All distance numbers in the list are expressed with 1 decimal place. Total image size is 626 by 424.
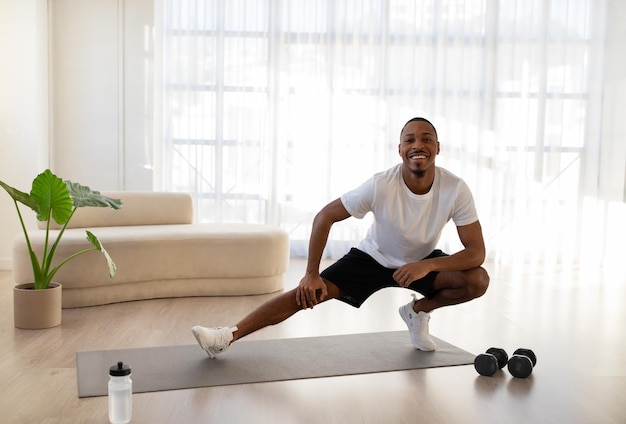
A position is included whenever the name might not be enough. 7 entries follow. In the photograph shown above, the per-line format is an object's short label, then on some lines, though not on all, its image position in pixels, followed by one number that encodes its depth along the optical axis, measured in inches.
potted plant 130.7
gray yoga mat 106.0
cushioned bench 156.0
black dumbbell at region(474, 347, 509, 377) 110.3
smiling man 115.2
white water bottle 87.1
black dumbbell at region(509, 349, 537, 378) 109.7
